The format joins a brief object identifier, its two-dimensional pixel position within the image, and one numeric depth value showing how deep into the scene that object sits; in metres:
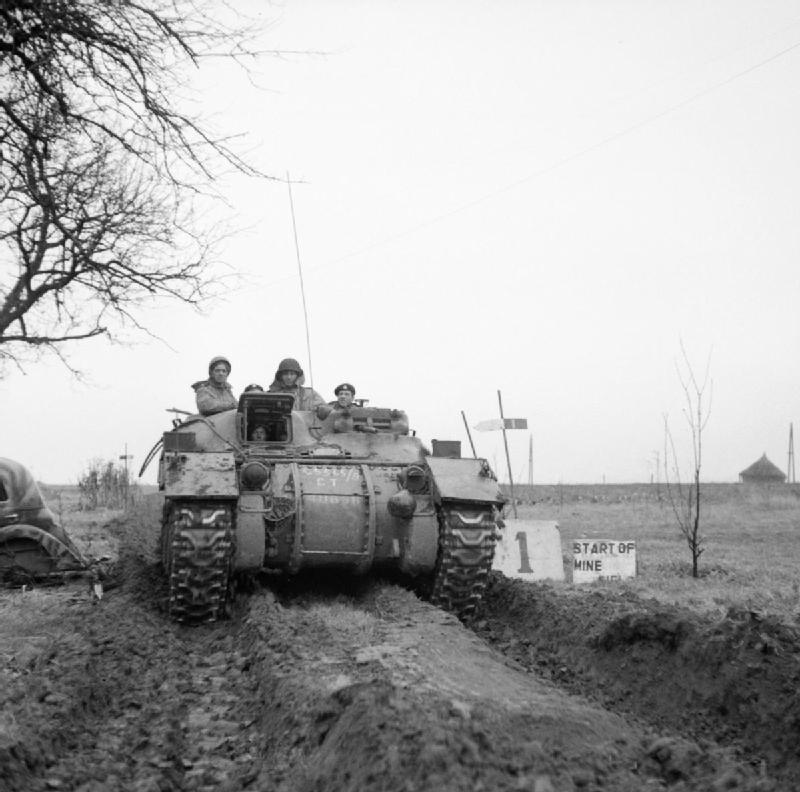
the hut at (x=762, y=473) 70.12
